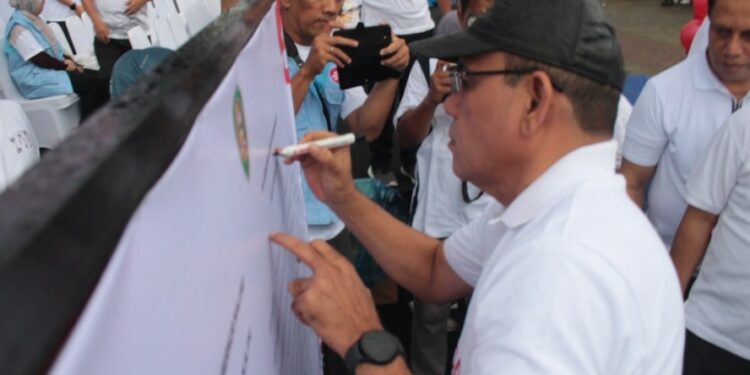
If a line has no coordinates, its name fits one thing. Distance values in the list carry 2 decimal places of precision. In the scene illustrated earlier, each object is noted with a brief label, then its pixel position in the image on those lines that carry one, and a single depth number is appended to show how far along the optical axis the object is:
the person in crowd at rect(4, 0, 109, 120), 4.48
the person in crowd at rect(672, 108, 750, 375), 1.58
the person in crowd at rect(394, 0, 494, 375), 2.03
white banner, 0.31
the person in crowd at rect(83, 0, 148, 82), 5.43
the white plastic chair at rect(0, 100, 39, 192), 2.47
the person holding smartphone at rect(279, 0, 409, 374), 1.78
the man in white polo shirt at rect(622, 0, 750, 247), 1.84
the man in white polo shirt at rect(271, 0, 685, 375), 0.77
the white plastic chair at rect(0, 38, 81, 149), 4.62
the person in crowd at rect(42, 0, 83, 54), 6.17
